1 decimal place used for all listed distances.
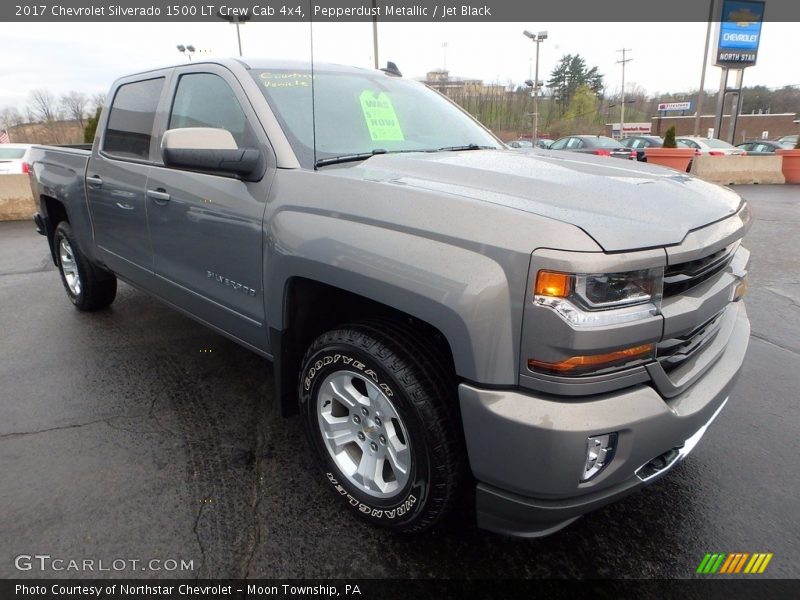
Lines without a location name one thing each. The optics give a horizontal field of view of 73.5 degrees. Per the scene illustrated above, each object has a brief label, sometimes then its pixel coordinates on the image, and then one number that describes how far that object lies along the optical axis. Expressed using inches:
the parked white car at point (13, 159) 486.3
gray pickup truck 62.6
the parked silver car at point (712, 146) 737.6
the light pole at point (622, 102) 2147.1
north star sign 1004.6
